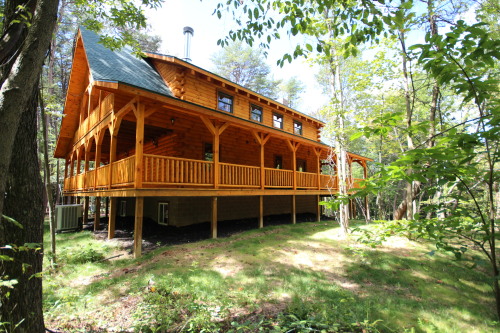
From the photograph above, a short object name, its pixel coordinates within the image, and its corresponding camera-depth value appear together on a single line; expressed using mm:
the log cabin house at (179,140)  7733
